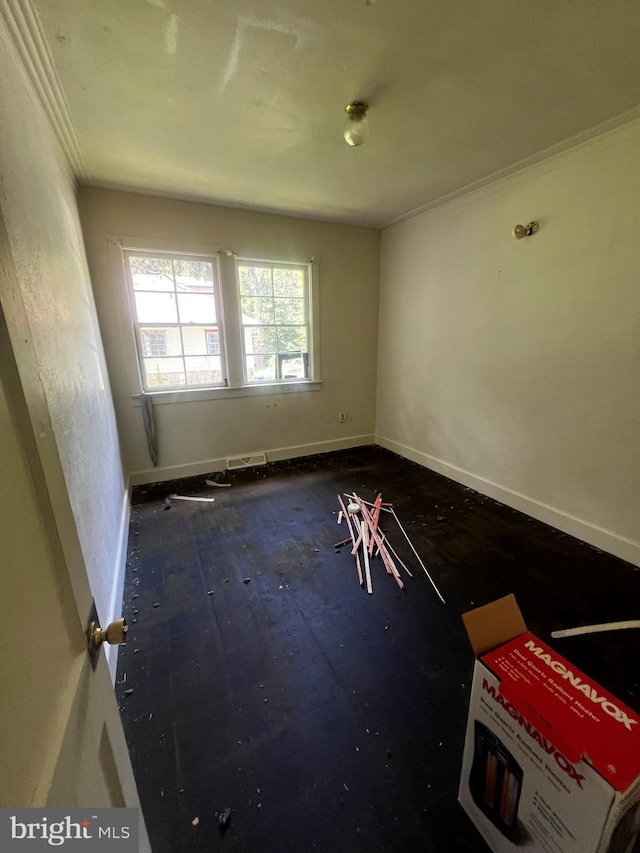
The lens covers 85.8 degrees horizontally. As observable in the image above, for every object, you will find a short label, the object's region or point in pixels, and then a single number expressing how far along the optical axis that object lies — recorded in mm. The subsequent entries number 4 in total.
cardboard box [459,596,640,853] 702
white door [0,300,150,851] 400
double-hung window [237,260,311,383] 3502
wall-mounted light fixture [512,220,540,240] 2419
